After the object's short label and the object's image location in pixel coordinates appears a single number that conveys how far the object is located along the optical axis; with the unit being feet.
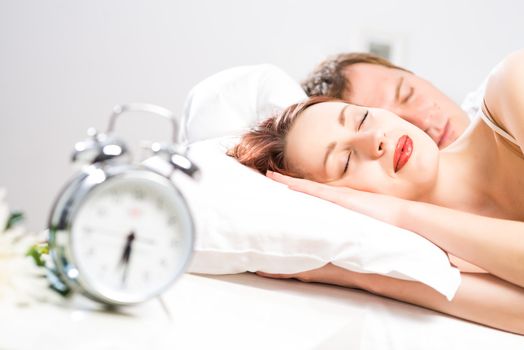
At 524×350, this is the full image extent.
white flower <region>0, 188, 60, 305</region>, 3.54
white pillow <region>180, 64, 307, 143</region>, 5.89
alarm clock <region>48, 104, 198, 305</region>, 3.55
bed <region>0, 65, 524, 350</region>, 3.58
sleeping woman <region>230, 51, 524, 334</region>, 4.20
